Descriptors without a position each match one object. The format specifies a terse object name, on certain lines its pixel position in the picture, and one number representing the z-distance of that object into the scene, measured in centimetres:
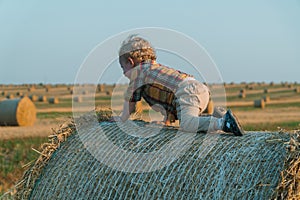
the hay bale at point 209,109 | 1958
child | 493
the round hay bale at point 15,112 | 1722
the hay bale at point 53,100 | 2952
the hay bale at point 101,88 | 3584
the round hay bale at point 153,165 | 414
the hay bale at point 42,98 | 3039
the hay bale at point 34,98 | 3067
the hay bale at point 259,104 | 2719
